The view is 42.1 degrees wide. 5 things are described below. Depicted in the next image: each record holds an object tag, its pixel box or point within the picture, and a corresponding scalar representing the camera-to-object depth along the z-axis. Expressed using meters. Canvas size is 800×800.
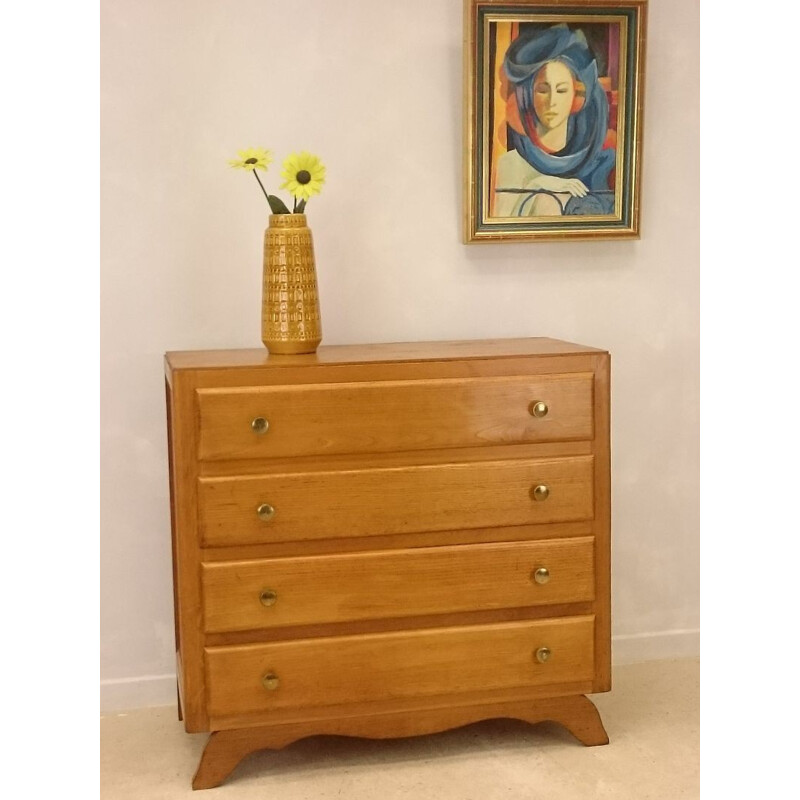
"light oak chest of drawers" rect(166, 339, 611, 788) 2.42
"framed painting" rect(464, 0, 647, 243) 2.92
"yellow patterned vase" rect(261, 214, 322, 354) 2.58
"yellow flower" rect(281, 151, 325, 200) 2.58
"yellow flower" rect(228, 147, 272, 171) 2.57
